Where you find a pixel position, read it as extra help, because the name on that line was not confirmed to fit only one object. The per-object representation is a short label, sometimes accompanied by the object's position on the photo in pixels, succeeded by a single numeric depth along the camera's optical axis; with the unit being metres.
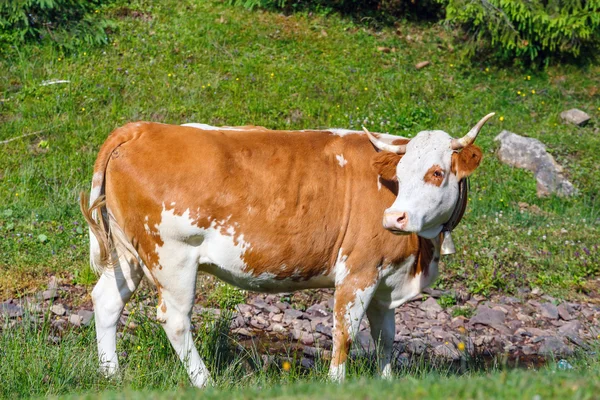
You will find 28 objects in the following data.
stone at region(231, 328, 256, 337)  15.64
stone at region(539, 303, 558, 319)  17.05
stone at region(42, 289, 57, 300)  16.16
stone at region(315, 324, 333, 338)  16.03
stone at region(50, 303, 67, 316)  15.85
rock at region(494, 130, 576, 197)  22.49
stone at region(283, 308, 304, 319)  16.59
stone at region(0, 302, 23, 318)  15.18
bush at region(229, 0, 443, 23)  31.00
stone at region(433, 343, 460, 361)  15.07
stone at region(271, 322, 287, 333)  16.08
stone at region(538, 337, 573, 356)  15.20
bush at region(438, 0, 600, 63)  27.36
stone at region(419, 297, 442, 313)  17.17
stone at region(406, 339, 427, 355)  15.39
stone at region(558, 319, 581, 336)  16.20
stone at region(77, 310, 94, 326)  15.36
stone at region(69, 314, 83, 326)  15.29
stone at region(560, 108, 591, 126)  26.16
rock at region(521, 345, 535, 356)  15.70
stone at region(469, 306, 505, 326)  16.67
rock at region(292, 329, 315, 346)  15.90
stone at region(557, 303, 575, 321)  16.94
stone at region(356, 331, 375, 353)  15.47
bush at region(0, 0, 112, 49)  26.30
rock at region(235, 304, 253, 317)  16.49
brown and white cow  11.78
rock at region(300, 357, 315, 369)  14.28
